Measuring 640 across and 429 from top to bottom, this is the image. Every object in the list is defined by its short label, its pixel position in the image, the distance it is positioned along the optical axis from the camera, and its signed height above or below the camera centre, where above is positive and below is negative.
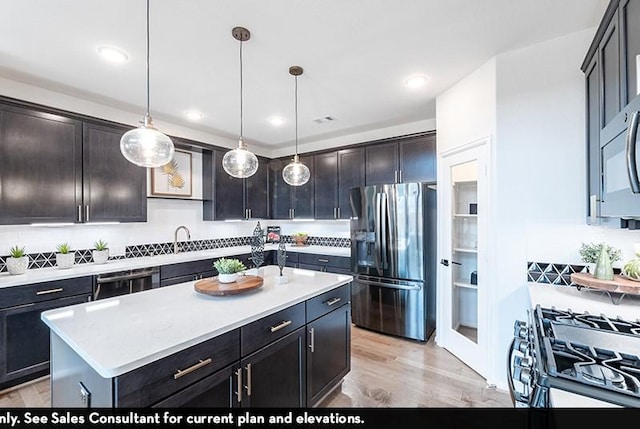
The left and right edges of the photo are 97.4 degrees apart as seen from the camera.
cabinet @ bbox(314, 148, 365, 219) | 4.15 +0.54
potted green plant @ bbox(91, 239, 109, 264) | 3.08 -0.42
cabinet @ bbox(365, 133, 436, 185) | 3.53 +0.72
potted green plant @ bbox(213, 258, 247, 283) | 1.99 -0.40
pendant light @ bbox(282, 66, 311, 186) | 2.70 +0.40
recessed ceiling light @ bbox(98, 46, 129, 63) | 2.18 +1.29
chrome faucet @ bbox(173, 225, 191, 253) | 3.94 -0.33
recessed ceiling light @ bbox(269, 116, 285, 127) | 3.74 +1.29
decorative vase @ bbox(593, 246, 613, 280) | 1.80 -0.35
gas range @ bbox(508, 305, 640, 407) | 0.91 -0.57
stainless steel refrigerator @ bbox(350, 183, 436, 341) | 3.22 -0.55
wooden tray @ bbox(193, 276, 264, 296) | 1.83 -0.48
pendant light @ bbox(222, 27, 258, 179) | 2.22 +0.43
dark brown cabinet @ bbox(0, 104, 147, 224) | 2.50 +0.44
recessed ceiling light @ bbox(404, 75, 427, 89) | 2.69 +1.31
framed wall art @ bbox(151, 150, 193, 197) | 3.74 +0.52
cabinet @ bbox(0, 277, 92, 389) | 2.32 -0.95
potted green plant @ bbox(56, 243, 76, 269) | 2.82 -0.42
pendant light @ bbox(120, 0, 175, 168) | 1.63 +0.42
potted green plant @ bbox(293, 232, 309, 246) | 4.96 -0.43
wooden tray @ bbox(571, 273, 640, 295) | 1.65 -0.43
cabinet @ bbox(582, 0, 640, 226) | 1.29 +0.60
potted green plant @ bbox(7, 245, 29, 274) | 2.52 -0.41
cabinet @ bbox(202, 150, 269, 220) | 4.20 +0.35
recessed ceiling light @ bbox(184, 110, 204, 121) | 3.51 +1.29
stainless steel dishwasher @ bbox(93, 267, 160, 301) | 2.79 -0.70
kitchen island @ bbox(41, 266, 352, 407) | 1.12 -0.64
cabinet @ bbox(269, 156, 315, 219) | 4.63 +0.33
